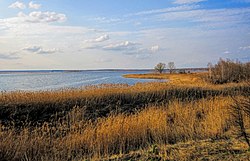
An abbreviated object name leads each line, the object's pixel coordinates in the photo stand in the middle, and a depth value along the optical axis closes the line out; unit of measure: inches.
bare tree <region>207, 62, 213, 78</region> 1725.4
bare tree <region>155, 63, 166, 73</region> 4573.8
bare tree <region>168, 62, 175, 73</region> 4550.2
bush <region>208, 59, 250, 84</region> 1631.4
